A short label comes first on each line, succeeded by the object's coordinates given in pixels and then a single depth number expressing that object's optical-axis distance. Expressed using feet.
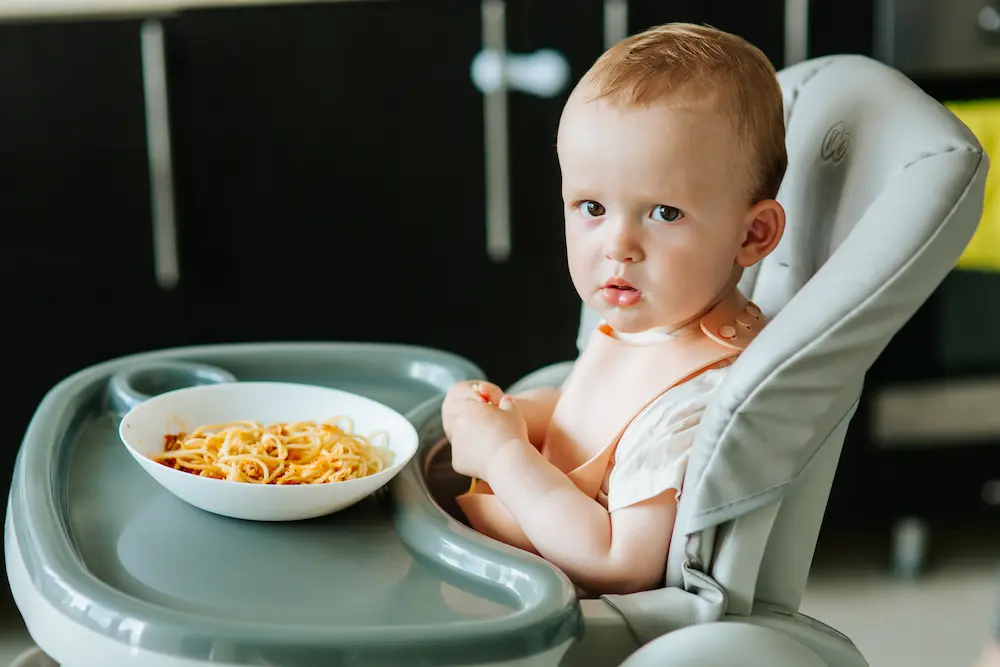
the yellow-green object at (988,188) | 6.40
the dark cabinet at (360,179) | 6.26
